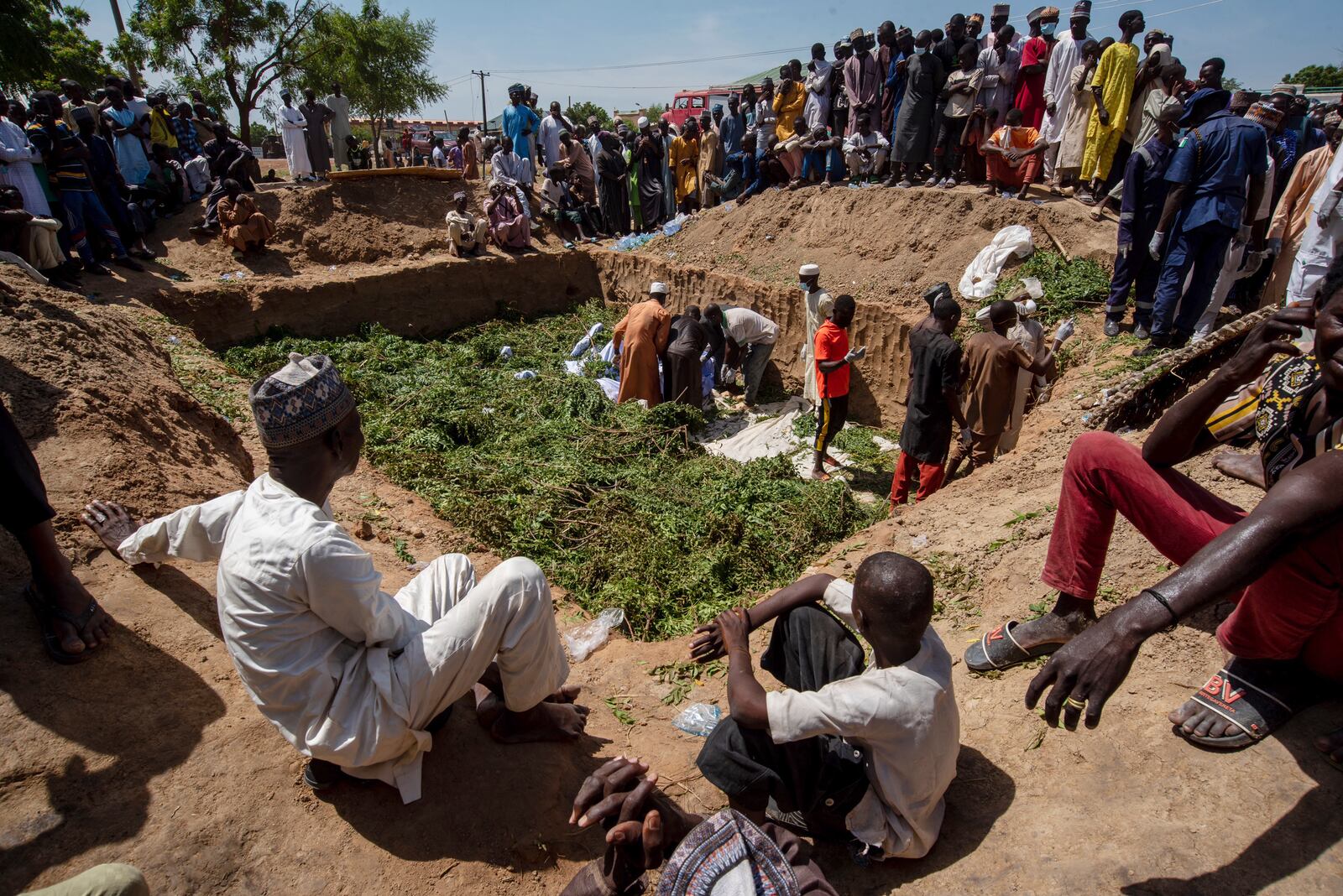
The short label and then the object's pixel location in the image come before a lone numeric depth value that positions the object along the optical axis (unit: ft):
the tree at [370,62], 77.61
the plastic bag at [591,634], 13.85
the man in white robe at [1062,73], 27.71
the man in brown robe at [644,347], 27.99
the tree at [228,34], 66.74
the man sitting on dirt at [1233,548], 6.01
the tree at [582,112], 122.50
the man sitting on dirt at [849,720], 6.85
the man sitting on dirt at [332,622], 6.97
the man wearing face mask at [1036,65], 30.04
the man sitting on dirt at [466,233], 40.93
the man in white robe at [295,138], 44.88
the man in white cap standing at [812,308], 27.09
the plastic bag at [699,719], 10.68
